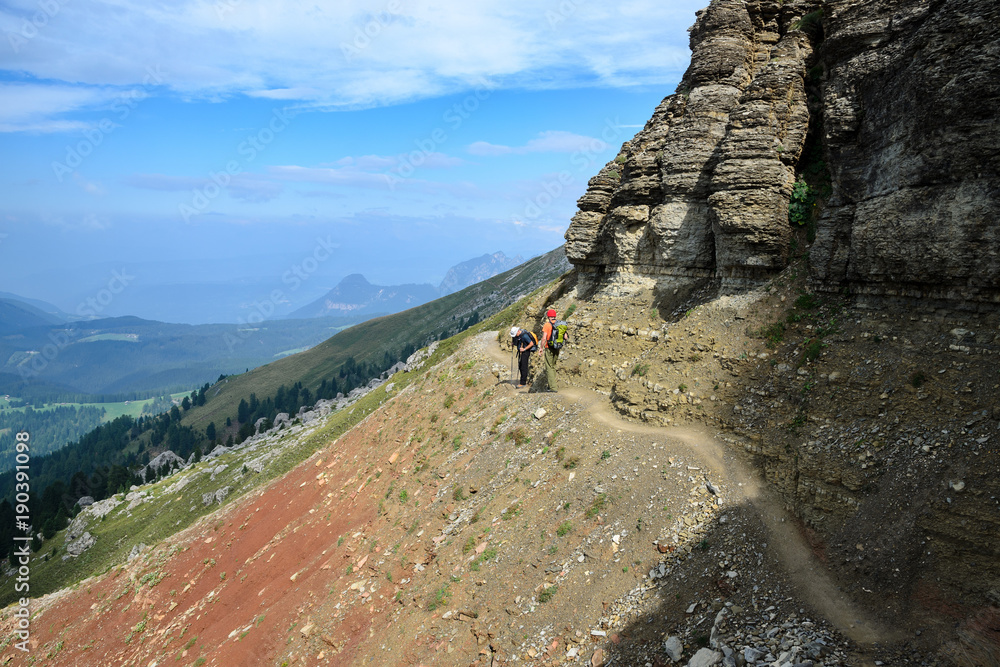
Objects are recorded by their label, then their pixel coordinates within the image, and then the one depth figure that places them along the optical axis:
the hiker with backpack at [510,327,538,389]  28.31
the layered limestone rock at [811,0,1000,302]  12.67
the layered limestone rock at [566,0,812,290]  20.48
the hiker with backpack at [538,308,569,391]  25.58
